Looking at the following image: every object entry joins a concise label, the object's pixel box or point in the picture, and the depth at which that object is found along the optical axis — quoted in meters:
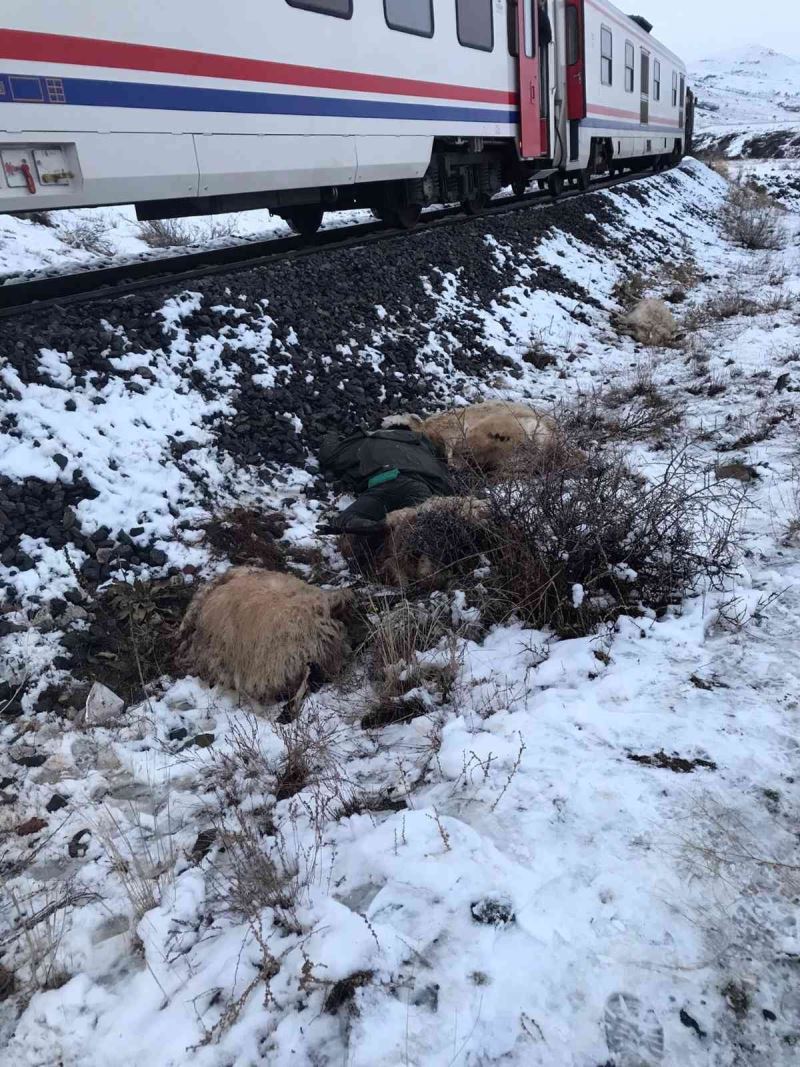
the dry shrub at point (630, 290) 10.81
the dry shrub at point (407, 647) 3.24
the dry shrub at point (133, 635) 3.51
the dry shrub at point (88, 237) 9.83
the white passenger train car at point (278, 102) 4.65
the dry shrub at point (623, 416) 5.53
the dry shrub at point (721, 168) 29.81
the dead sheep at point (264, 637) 3.37
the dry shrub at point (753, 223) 16.83
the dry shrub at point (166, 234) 11.14
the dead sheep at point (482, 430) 5.20
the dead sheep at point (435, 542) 3.95
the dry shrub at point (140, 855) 2.34
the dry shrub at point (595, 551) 3.51
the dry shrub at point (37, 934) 2.15
